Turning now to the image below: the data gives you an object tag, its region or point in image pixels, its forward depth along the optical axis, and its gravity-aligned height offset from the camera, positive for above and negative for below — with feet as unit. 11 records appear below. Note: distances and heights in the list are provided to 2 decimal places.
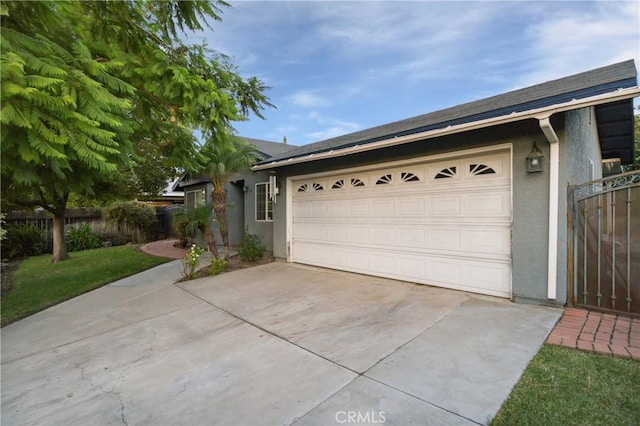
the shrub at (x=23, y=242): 37.04 -3.37
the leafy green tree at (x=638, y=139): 49.98 +11.55
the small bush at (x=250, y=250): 29.58 -3.69
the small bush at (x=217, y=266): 25.39 -4.52
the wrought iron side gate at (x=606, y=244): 13.10 -1.59
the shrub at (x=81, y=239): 42.64 -3.54
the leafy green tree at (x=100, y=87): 7.41 +4.55
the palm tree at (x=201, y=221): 27.61 -0.78
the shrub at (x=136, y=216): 47.67 -0.42
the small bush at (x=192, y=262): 23.93 -3.89
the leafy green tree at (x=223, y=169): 27.20 +3.96
